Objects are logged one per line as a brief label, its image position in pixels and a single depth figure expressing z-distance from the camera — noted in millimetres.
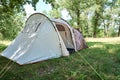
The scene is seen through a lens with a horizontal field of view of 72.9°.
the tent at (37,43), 2871
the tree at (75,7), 11255
